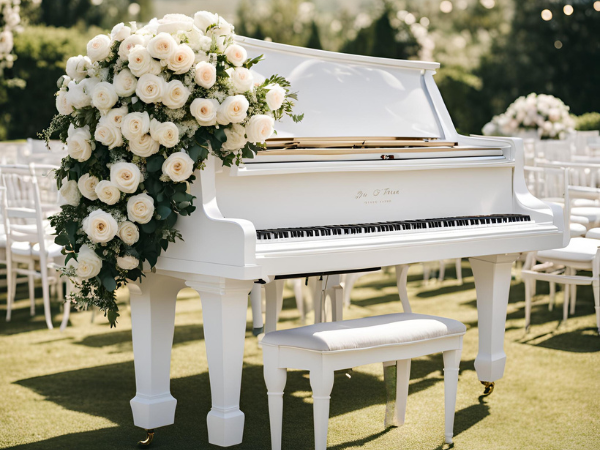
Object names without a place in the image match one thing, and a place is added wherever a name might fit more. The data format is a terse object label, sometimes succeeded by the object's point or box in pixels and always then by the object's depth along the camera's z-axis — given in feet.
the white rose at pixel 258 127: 10.23
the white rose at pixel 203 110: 10.02
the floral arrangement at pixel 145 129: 10.00
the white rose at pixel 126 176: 10.04
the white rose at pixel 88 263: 10.30
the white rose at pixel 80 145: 10.39
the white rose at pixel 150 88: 9.93
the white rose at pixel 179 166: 9.86
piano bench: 9.80
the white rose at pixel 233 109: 10.03
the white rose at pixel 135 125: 9.95
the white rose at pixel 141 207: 10.09
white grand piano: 10.10
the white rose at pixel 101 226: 10.06
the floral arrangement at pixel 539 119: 35.22
